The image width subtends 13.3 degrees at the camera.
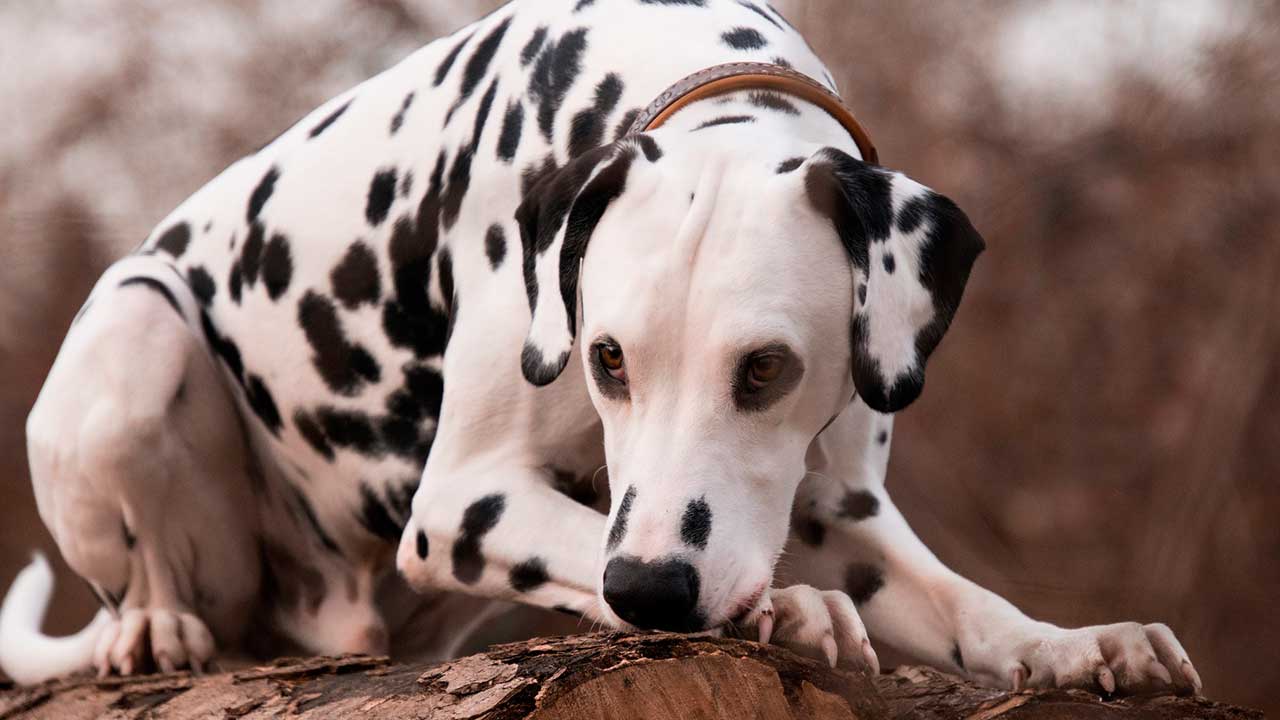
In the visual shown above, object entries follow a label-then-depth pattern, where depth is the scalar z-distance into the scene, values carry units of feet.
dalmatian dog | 7.64
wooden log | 7.34
